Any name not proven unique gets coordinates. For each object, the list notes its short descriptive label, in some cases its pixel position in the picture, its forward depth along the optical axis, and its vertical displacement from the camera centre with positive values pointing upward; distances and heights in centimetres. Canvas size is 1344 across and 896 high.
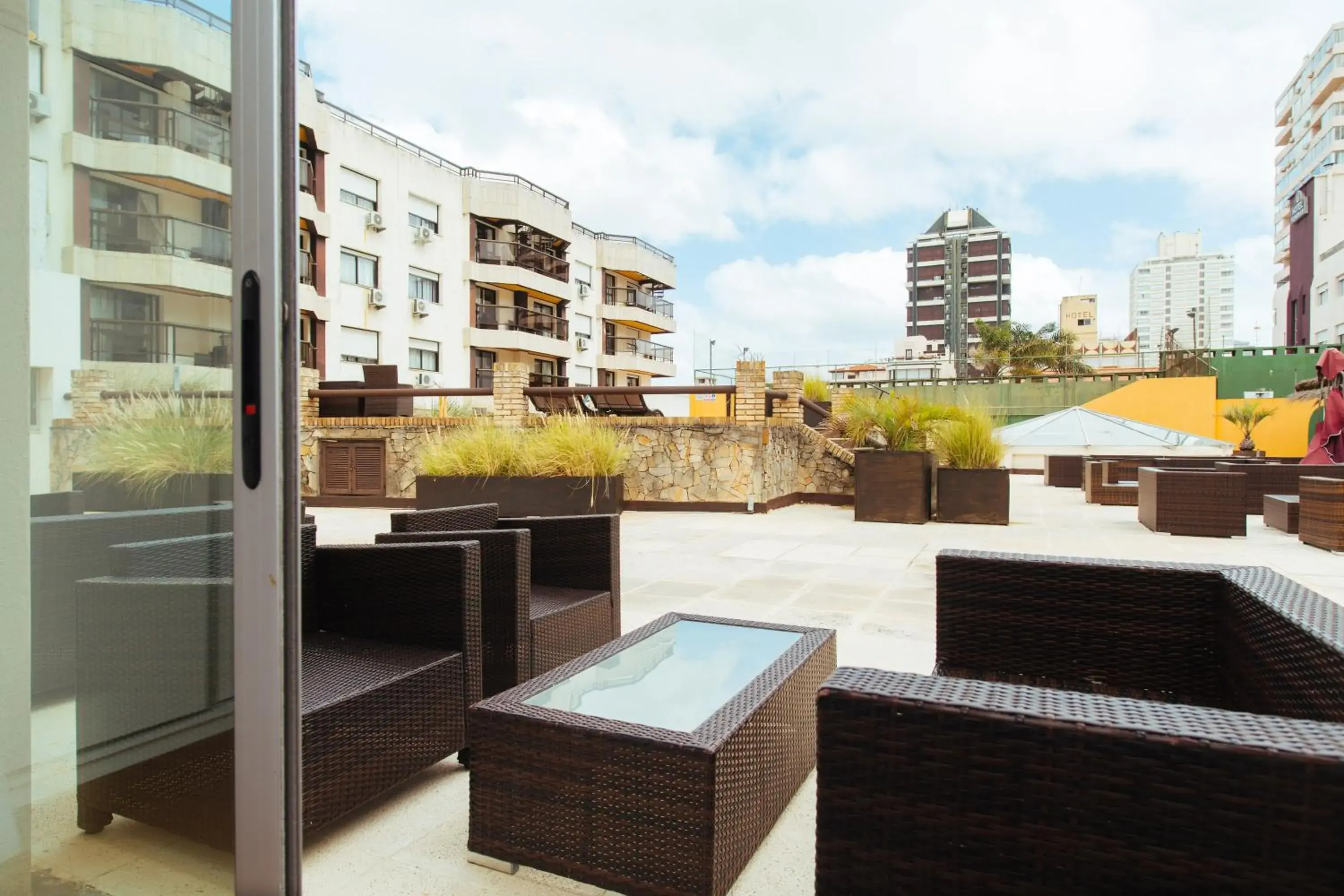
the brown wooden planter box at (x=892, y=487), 731 -42
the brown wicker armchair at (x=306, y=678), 122 -48
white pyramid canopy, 1339 +9
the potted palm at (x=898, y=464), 732 -21
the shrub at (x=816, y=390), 1195 +82
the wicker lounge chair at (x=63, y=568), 126 -22
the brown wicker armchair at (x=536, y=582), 206 -44
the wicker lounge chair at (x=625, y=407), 1013 +48
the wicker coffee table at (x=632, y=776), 130 -59
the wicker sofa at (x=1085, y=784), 79 -39
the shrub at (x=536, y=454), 739 -11
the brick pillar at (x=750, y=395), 831 +52
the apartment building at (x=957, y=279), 7144 +1553
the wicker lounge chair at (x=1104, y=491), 849 -54
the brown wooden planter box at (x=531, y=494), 716 -49
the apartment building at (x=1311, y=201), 3231 +1146
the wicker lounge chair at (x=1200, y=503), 608 -48
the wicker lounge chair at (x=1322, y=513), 529 -50
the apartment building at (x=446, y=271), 1967 +545
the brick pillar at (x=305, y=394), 977 +62
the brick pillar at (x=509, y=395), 898 +55
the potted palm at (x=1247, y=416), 1656 +58
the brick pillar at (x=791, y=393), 923 +59
